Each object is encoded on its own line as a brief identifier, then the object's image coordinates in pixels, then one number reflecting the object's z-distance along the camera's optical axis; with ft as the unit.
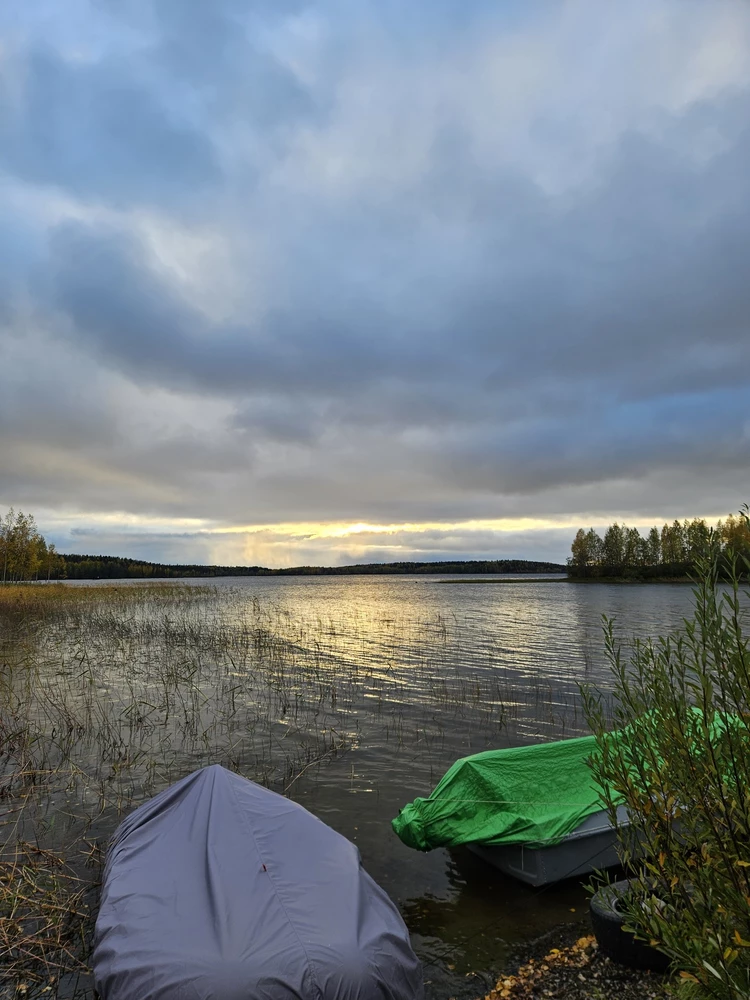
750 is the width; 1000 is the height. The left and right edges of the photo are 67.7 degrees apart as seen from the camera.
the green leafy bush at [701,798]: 8.20
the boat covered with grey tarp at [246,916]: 12.29
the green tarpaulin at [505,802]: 22.07
